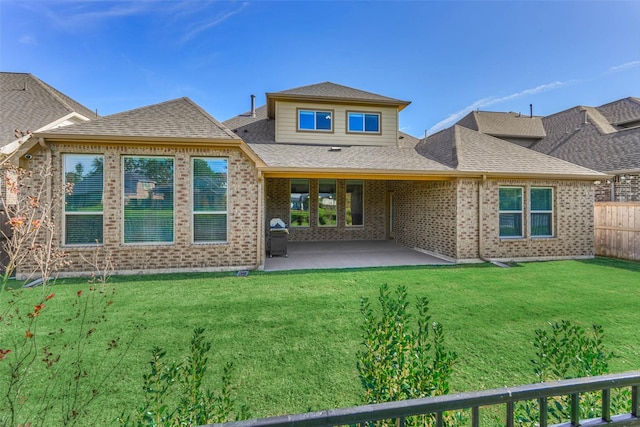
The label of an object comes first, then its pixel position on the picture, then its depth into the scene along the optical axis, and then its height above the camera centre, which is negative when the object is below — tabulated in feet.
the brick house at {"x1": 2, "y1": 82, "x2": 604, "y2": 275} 24.36 +3.21
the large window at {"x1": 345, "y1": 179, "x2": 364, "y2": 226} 46.42 +1.96
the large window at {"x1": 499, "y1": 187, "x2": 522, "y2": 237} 30.96 +0.42
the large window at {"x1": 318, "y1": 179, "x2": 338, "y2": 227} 45.65 +1.92
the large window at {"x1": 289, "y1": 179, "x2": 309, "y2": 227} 45.24 +1.76
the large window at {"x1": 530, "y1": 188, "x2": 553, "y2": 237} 31.45 +0.32
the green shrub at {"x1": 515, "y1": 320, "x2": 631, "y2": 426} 6.15 -3.75
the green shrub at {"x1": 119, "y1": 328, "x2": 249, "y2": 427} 5.67 -3.81
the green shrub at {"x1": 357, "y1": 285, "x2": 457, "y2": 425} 6.65 -3.67
